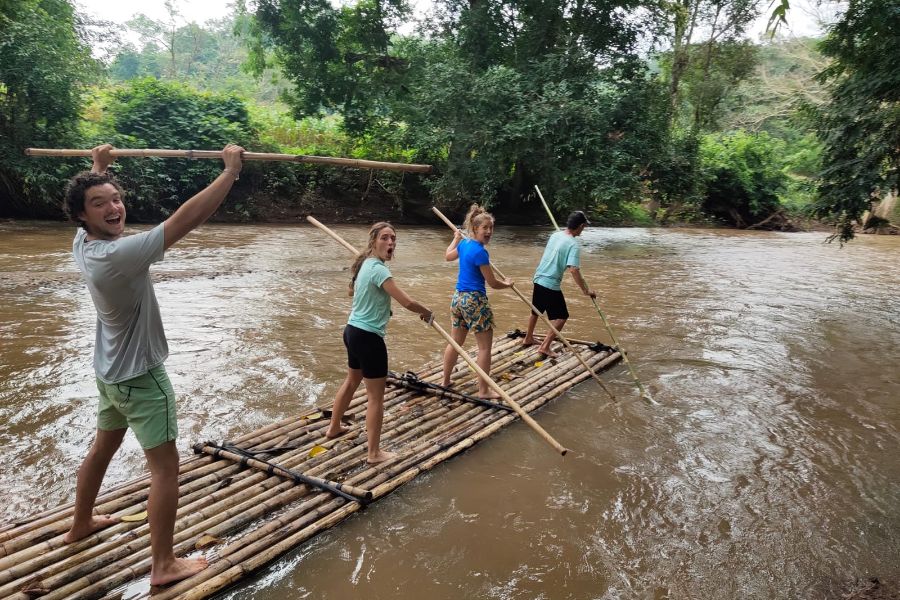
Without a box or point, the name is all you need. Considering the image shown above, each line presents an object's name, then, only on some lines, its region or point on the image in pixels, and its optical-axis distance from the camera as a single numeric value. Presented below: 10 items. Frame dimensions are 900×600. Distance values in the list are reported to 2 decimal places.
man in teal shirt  5.27
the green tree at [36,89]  11.73
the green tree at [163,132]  14.34
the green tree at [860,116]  6.62
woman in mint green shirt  3.35
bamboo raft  2.41
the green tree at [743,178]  19.09
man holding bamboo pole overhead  2.06
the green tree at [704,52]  18.56
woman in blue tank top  4.39
